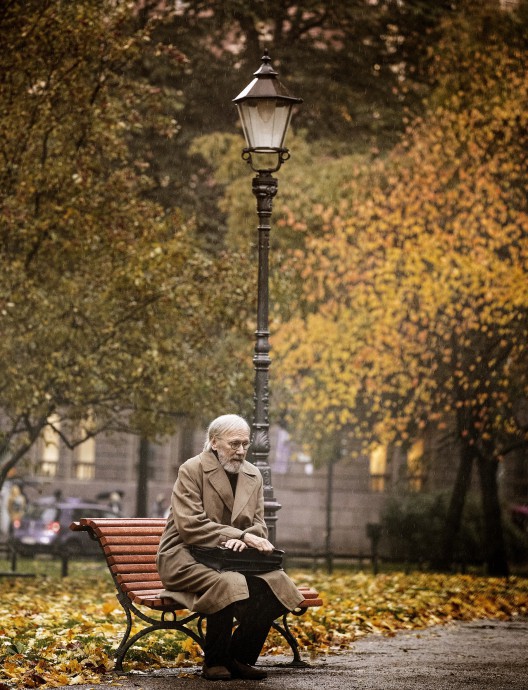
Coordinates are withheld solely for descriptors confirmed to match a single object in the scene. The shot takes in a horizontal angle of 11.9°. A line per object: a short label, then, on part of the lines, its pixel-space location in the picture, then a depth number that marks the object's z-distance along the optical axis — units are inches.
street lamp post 793.4
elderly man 591.2
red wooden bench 632.8
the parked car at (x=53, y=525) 2165.4
